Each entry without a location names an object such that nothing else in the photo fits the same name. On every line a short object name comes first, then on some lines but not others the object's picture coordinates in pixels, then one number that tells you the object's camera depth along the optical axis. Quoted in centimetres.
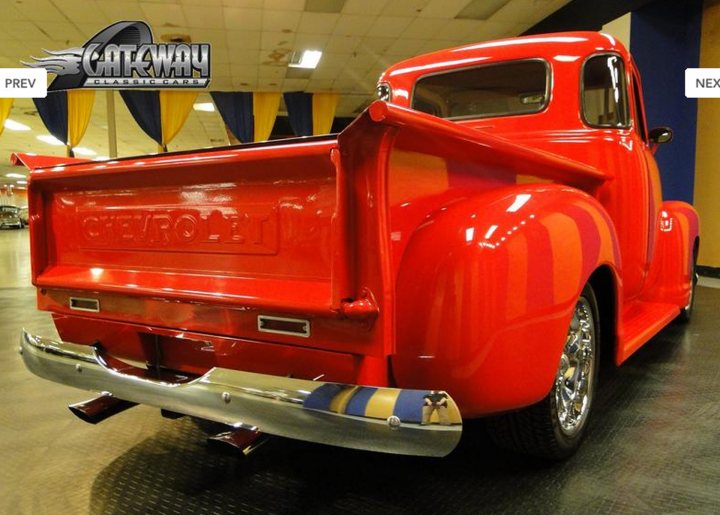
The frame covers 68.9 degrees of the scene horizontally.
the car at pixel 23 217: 3356
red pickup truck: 136
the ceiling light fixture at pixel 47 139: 1978
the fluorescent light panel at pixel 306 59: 1055
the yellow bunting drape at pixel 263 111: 1324
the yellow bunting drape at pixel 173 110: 1247
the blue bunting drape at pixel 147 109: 1236
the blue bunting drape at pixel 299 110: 1338
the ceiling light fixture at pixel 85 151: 2352
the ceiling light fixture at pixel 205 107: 1479
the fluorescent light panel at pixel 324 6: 819
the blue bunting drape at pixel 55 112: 1187
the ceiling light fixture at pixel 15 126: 1728
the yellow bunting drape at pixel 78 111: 1202
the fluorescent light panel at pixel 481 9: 833
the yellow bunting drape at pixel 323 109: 1354
